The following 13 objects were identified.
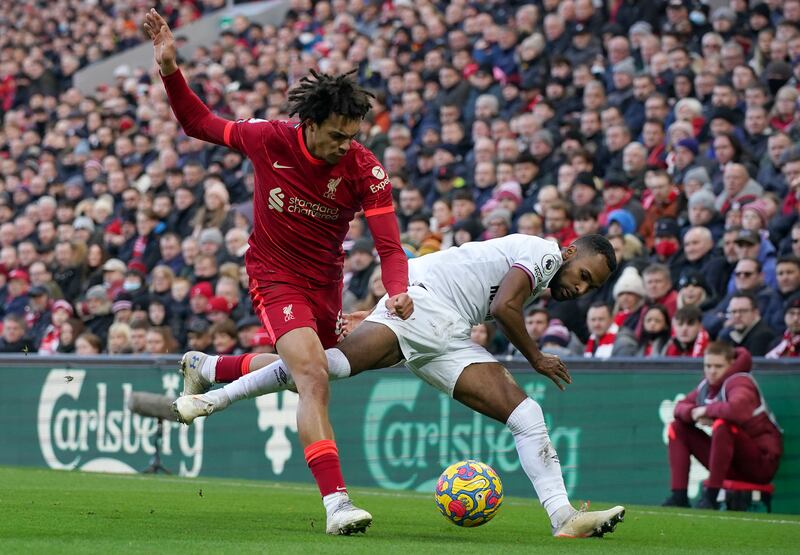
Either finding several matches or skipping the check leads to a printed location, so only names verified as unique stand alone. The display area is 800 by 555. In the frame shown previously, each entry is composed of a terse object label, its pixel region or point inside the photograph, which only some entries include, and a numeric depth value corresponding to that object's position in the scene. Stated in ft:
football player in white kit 25.36
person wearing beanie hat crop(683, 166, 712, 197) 47.03
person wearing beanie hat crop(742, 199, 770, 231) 43.32
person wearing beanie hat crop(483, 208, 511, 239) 48.55
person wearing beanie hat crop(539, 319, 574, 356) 44.04
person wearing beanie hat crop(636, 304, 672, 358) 41.98
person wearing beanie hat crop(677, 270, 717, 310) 42.22
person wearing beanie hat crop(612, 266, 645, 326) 43.88
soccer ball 25.32
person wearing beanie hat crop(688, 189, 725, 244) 45.24
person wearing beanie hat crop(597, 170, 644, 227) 48.24
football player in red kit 24.39
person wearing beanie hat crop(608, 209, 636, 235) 46.50
